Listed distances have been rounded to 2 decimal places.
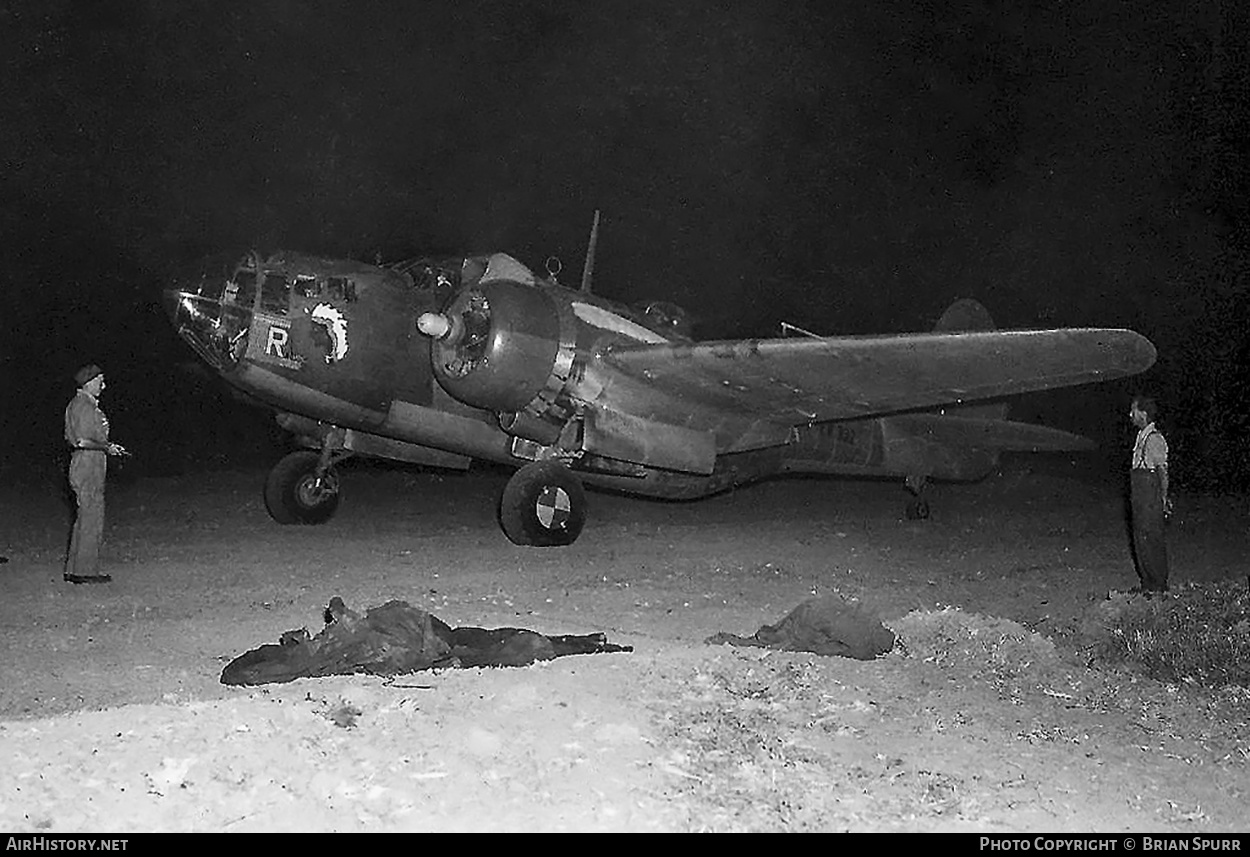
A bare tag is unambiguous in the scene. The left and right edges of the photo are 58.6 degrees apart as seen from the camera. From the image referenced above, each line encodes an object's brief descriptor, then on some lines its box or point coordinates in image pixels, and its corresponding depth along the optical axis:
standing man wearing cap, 9.11
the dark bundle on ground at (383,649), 5.74
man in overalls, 9.36
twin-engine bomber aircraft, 10.66
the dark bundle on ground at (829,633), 6.61
